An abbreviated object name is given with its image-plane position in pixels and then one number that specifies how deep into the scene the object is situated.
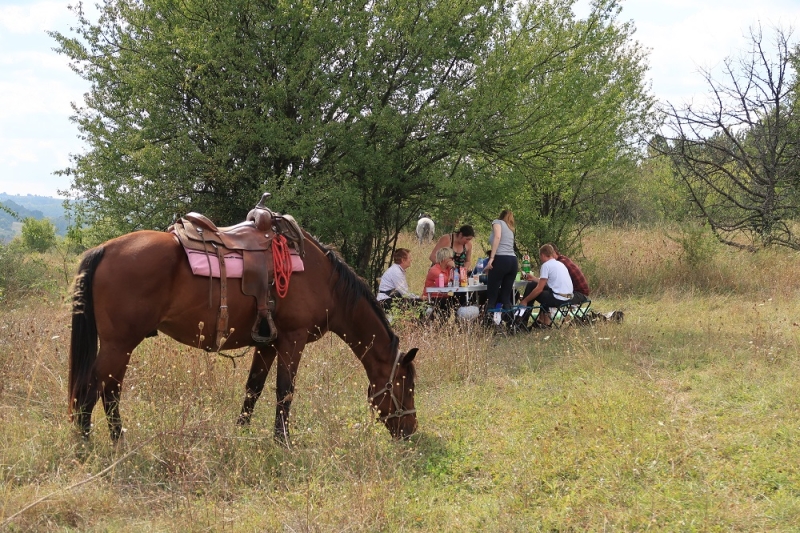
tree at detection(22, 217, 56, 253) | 25.20
